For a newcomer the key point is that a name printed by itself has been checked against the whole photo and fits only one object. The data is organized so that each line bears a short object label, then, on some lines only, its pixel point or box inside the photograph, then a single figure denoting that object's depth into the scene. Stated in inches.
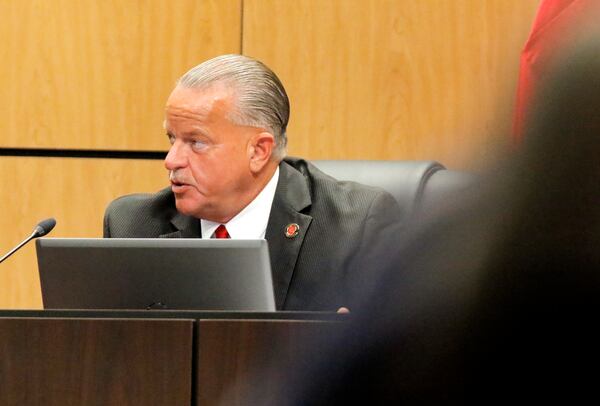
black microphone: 227.1
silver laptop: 217.3
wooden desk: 201.5
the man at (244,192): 236.7
